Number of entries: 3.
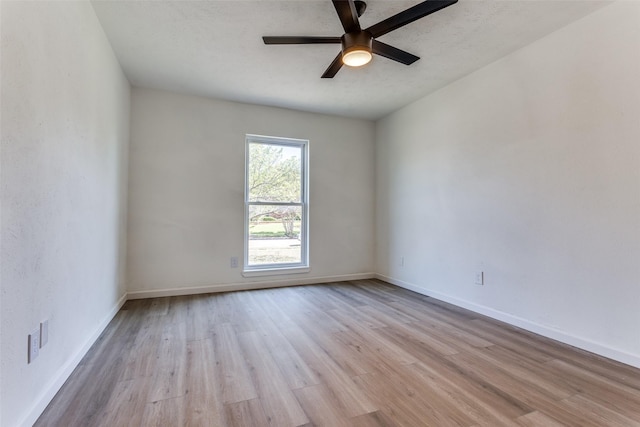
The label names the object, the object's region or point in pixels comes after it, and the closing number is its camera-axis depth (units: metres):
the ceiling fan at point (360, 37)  1.75
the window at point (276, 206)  4.04
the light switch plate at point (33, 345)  1.37
